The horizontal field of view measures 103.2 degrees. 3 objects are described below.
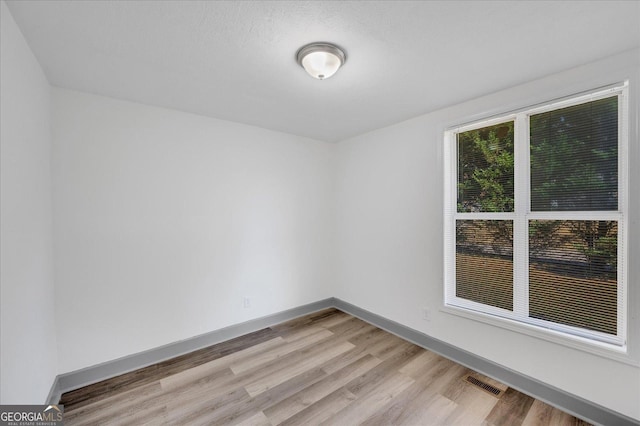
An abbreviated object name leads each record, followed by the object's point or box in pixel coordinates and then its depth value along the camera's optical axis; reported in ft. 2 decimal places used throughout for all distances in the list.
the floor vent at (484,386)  6.77
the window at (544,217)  5.86
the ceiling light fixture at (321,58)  5.21
